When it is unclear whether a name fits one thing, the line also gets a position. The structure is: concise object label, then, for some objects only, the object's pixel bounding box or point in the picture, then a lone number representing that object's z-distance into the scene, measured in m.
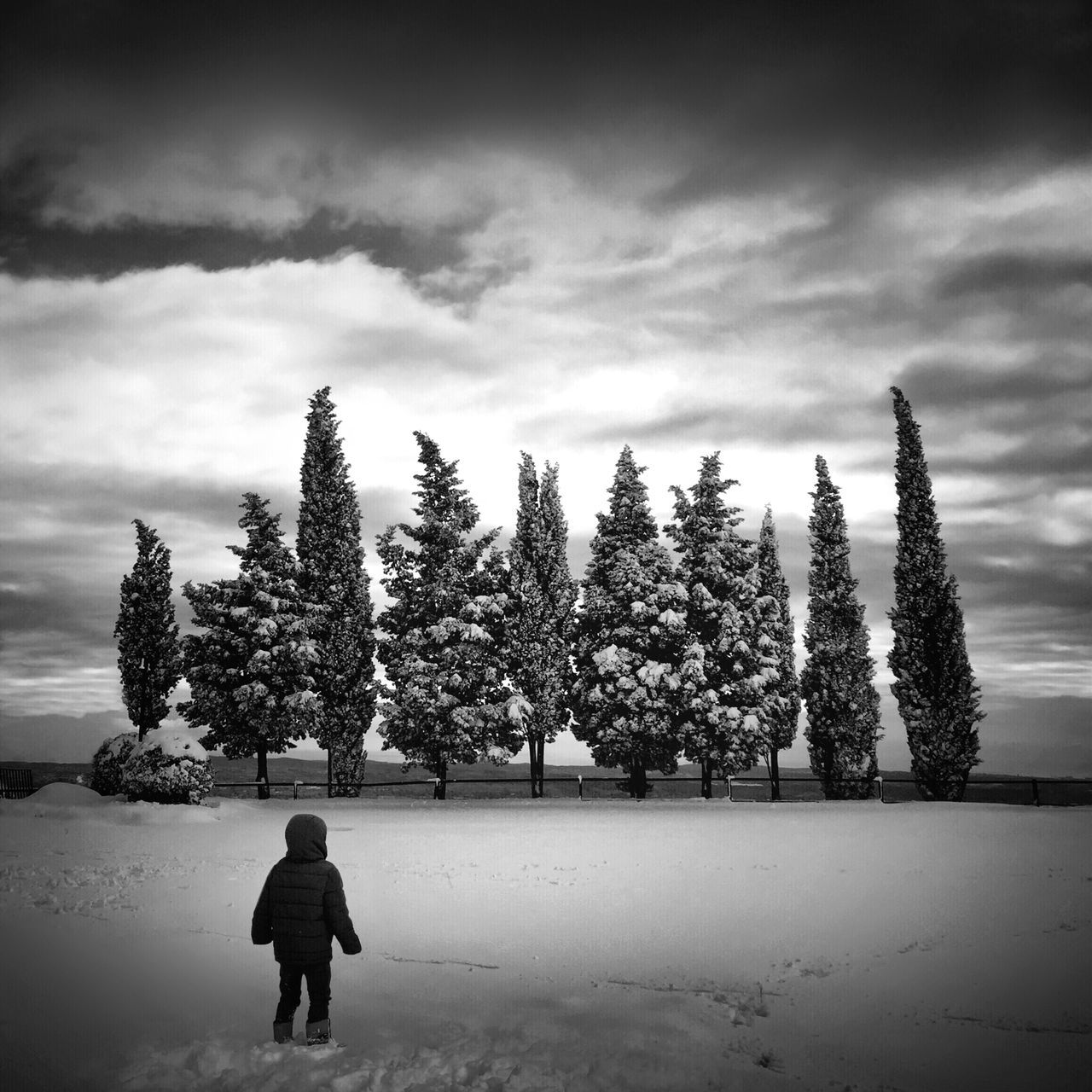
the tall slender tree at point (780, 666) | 39.94
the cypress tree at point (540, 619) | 38.47
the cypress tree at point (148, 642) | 41.41
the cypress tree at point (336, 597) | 38.16
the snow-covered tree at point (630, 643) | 36.19
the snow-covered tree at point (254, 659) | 36.97
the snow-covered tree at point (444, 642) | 36.09
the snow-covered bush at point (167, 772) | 23.70
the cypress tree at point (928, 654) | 35.91
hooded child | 7.09
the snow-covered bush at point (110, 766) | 24.45
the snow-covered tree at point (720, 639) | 36.09
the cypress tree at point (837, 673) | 40.34
